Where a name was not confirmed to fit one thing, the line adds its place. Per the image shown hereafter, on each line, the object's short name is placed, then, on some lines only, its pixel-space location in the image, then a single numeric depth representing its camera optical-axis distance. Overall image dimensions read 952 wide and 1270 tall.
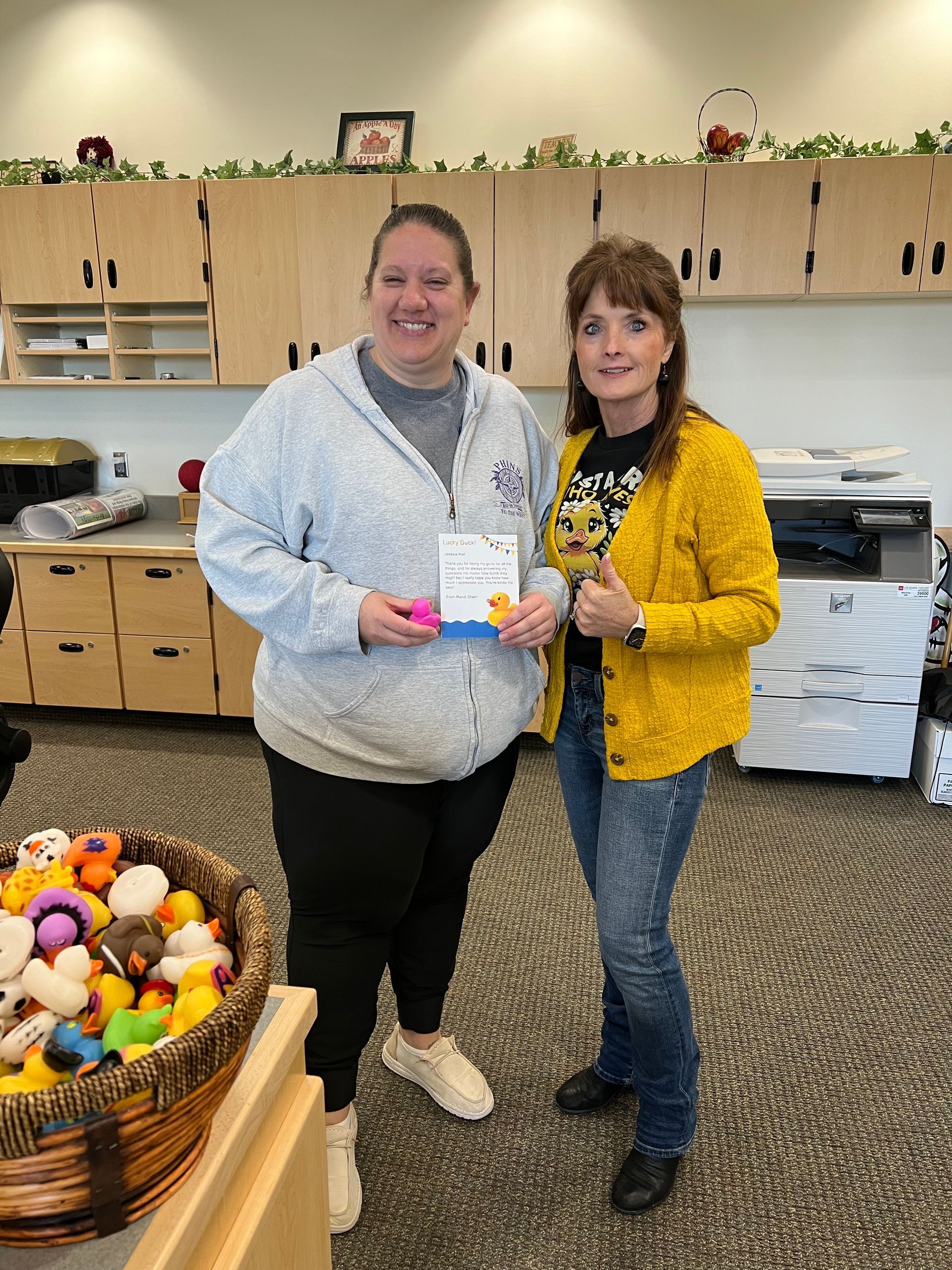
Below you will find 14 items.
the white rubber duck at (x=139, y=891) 0.82
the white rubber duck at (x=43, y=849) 0.85
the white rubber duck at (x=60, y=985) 0.69
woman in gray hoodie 1.39
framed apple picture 3.64
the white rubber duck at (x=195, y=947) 0.77
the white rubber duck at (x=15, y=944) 0.71
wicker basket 0.56
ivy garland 3.26
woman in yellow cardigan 1.38
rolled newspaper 3.64
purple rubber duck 0.75
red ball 3.81
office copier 3.07
